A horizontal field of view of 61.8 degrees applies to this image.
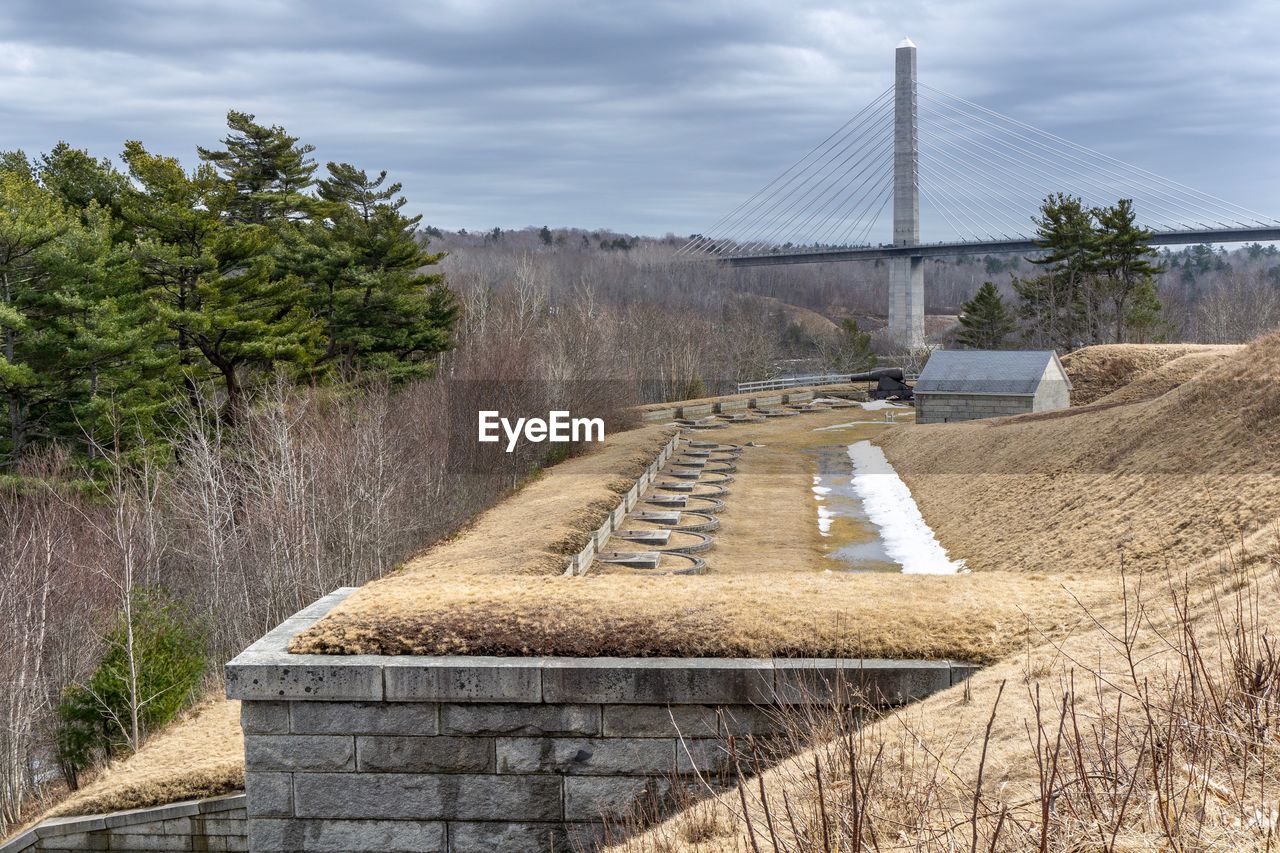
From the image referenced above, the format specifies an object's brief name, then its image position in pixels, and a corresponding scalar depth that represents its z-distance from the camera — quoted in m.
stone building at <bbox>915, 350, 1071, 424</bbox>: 35.22
